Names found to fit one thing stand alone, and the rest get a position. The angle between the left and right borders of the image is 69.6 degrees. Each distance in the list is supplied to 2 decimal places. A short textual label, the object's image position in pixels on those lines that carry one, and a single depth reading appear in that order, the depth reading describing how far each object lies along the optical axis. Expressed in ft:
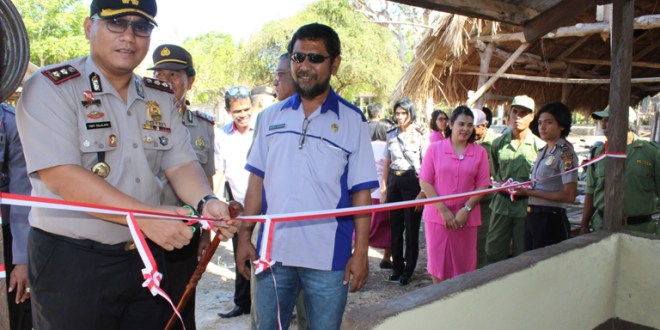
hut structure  26.03
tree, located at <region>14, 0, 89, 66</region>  61.36
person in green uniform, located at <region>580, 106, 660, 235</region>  12.88
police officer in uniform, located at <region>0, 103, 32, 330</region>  8.31
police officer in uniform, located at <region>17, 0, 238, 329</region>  5.50
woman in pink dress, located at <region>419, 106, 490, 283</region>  13.08
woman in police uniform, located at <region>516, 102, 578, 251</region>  13.11
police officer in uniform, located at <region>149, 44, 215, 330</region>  8.52
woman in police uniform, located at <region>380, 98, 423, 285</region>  17.07
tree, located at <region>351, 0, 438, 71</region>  89.30
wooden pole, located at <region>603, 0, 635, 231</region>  10.75
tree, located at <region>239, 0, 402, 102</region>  77.77
